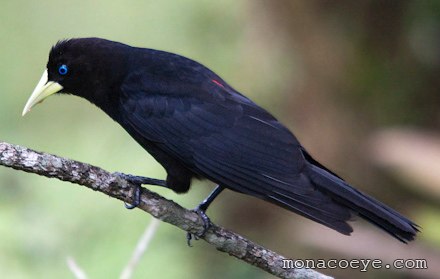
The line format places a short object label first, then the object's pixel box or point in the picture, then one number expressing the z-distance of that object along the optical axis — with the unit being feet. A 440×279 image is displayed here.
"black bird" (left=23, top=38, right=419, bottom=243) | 23.06
